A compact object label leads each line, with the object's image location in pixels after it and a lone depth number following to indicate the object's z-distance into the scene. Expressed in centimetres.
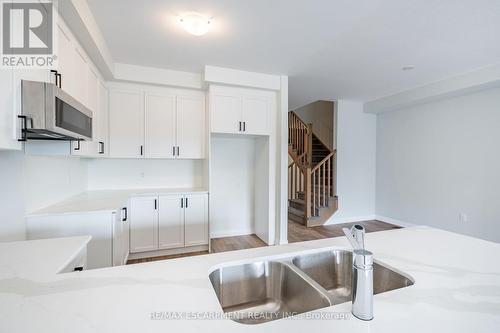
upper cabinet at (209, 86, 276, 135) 337
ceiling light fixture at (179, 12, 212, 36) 213
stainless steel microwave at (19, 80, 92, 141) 122
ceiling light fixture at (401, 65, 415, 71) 323
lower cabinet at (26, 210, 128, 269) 201
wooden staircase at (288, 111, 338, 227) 486
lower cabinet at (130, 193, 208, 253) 313
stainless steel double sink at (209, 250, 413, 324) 108
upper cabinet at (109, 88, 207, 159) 328
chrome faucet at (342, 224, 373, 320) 73
